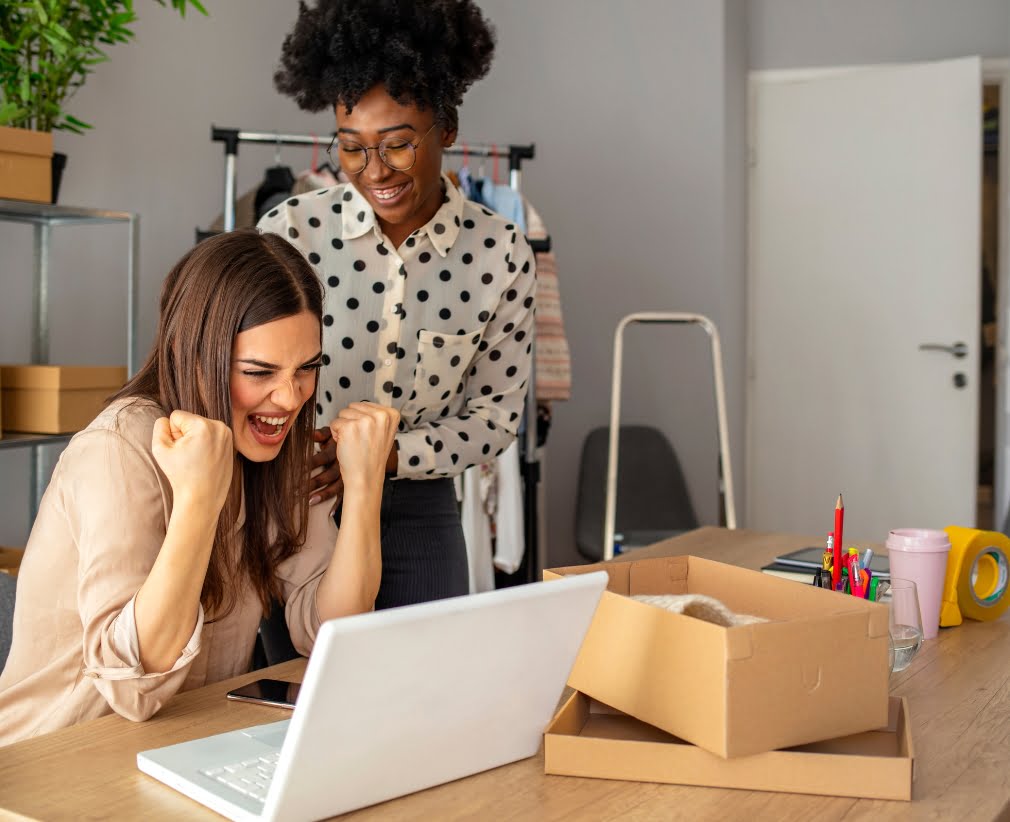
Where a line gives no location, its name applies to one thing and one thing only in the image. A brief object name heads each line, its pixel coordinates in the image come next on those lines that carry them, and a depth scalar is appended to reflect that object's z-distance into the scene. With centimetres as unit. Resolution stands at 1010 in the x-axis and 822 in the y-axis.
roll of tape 162
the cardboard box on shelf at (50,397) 262
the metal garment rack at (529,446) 326
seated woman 115
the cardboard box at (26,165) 254
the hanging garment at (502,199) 326
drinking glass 137
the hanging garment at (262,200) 310
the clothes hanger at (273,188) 315
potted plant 253
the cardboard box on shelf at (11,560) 260
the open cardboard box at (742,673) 96
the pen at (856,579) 146
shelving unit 264
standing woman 178
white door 434
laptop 85
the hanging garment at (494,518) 316
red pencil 145
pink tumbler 157
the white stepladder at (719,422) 310
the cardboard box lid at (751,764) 97
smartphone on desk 122
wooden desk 94
